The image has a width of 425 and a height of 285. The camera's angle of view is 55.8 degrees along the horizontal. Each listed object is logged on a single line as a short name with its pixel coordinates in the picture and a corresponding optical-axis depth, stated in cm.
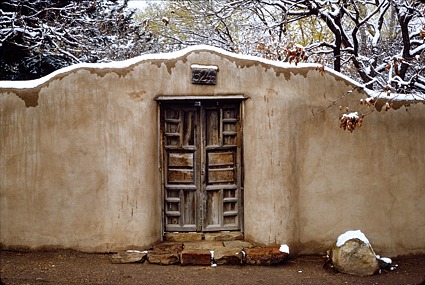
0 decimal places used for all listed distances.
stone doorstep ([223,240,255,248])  580
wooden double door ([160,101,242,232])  607
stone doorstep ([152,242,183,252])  567
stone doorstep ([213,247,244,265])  550
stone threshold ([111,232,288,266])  548
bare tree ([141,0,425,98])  744
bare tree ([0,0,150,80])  912
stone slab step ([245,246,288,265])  553
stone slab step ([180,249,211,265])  546
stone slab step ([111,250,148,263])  550
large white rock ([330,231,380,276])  532
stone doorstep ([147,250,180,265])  548
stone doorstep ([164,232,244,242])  601
